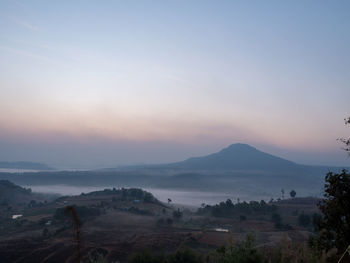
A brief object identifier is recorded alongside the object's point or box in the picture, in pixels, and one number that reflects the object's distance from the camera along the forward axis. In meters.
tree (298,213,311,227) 55.75
